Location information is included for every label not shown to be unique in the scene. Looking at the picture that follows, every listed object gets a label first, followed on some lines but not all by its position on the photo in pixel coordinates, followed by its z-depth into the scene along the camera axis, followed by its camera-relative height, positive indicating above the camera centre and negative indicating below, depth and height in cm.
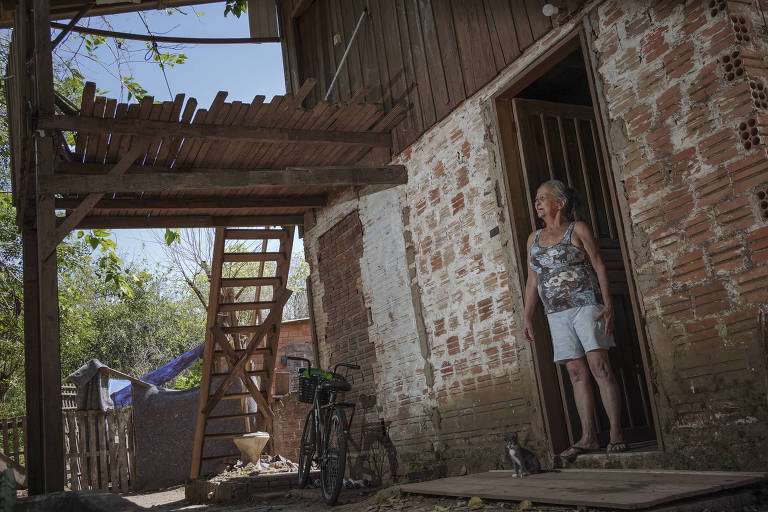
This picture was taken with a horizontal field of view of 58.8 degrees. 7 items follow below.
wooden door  589 +155
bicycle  673 -29
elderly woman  511 +49
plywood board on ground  337 -68
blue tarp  1722 +126
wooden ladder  1005 +118
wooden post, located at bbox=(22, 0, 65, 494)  559 +85
